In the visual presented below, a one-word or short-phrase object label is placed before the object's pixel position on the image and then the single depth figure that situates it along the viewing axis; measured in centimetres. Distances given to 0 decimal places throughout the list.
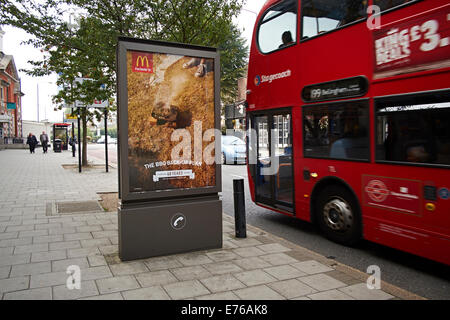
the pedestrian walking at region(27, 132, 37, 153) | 3223
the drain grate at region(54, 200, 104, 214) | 745
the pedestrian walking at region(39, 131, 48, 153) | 3297
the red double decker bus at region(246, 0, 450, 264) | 397
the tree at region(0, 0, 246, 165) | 753
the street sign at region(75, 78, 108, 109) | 1261
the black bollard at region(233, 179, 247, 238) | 556
